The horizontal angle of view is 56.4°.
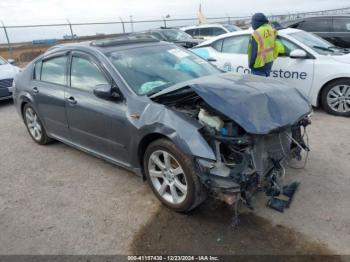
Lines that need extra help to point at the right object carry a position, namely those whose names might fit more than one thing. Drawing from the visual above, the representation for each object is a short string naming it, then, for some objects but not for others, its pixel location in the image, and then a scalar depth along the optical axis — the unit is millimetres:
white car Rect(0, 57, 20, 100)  8641
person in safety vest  6016
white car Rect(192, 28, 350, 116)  5945
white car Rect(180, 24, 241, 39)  14836
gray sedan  2936
